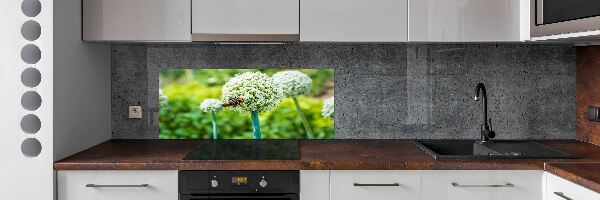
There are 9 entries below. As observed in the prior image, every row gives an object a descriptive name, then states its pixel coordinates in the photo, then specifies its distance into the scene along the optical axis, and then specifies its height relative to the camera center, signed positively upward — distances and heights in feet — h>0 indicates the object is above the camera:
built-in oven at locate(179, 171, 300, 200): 8.18 -1.12
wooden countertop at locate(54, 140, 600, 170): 8.15 -0.83
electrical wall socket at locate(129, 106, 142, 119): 10.64 -0.25
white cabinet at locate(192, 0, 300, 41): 9.25 +1.17
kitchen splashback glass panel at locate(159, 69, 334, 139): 10.62 -0.12
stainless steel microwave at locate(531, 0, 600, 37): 7.45 +1.04
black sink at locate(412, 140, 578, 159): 9.54 -0.77
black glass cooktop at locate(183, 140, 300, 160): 8.52 -0.77
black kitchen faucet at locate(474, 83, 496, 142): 9.65 -0.43
